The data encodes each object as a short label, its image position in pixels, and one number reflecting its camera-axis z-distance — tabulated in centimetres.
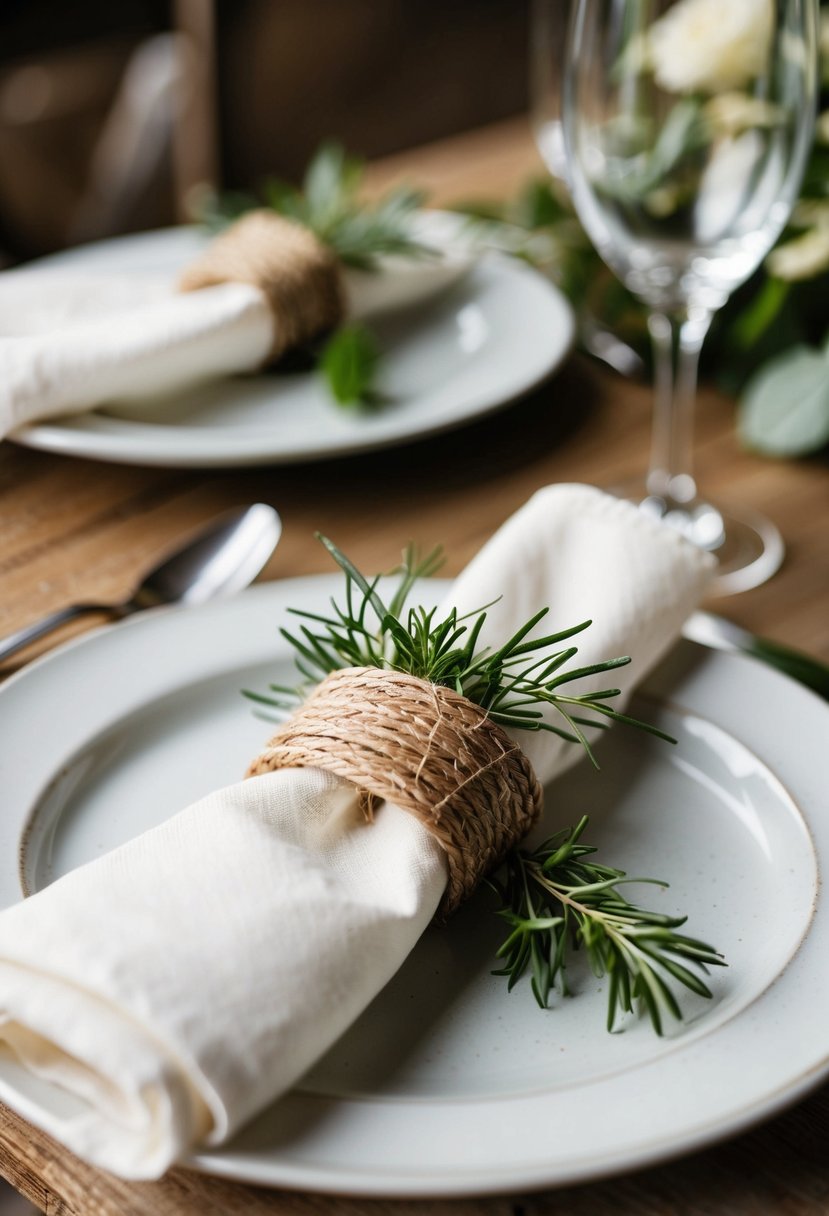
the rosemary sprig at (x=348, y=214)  92
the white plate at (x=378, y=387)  73
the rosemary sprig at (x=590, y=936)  39
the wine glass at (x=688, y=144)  64
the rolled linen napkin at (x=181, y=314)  75
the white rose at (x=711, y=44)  62
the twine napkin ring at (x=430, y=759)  42
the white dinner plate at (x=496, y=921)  35
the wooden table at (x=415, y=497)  69
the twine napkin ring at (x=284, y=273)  85
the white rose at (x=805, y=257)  79
